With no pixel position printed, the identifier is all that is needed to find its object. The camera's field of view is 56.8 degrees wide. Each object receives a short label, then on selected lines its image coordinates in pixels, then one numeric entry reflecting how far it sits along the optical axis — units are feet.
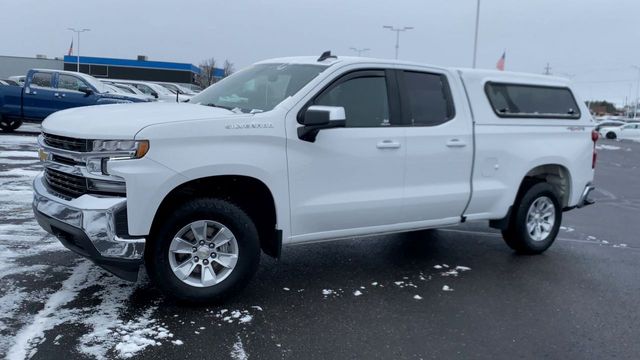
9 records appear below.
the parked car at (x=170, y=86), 118.27
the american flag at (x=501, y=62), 82.52
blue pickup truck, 51.60
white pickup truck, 13.46
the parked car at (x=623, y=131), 144.04
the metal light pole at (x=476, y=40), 100.40
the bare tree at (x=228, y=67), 235.97
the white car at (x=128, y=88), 78.07
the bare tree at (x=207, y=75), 197.10
